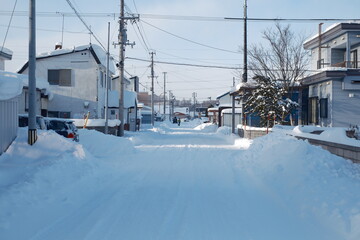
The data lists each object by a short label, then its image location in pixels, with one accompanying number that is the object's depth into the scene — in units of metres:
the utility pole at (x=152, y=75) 51.99
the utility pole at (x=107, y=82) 24.15
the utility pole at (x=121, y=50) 25.05
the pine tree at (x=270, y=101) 23.22
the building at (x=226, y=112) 36.88
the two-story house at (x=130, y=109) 38.22
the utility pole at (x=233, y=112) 30.51
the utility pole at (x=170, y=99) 111.54
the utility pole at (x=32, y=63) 10.98
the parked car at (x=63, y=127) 16.47
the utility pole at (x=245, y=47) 26.36
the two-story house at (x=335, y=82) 22.19
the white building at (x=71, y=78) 30.00
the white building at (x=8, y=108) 10.35
